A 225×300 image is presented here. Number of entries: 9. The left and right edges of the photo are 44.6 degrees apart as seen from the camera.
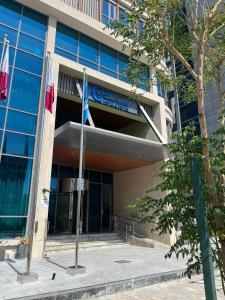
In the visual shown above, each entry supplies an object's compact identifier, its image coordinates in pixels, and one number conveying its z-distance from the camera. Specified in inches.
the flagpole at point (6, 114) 464.3
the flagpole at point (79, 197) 397.1
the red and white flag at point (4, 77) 441.4
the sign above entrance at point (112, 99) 714.8
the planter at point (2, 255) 473.1
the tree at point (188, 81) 175.0
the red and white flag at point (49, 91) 453.7
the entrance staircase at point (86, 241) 610.8
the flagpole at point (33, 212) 350.6
